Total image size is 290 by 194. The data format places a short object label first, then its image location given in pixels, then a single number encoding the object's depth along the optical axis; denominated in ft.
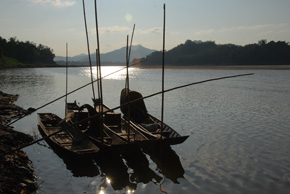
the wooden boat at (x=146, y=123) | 41.96
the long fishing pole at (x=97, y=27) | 40.19
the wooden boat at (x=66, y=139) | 37.86
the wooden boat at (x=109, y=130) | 40.16
